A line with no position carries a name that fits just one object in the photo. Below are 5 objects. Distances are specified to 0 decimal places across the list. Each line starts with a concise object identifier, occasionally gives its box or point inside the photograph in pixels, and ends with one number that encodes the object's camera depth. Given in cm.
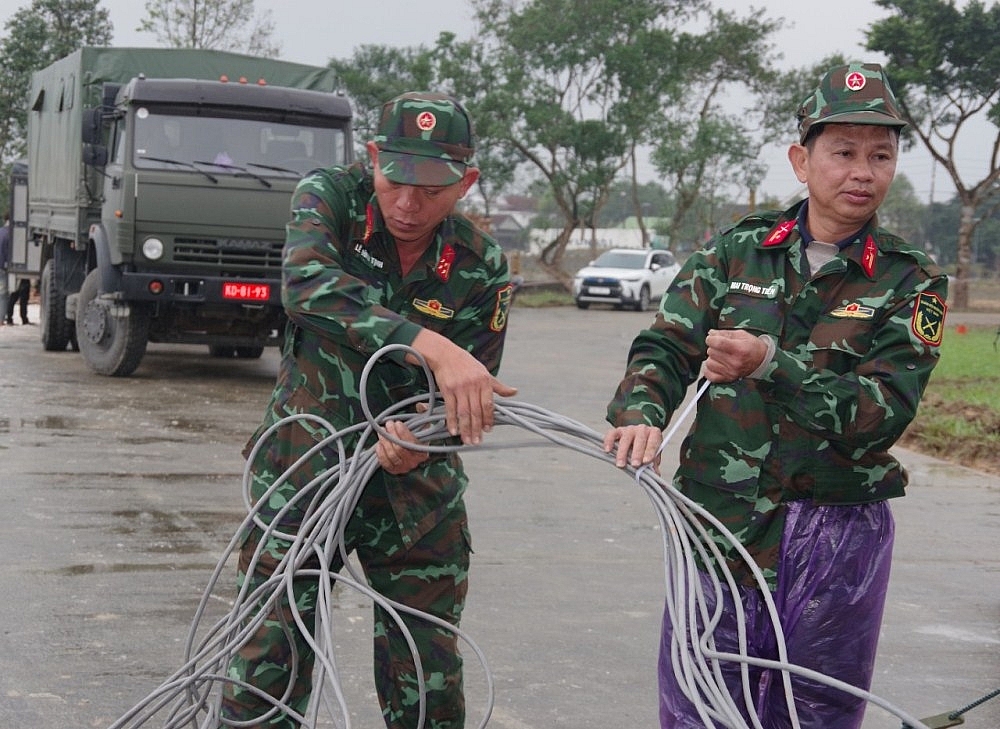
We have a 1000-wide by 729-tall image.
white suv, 3250
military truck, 1268
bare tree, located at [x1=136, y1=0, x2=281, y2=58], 3206
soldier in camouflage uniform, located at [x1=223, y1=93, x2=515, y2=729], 320
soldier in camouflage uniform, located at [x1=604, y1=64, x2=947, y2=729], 294
